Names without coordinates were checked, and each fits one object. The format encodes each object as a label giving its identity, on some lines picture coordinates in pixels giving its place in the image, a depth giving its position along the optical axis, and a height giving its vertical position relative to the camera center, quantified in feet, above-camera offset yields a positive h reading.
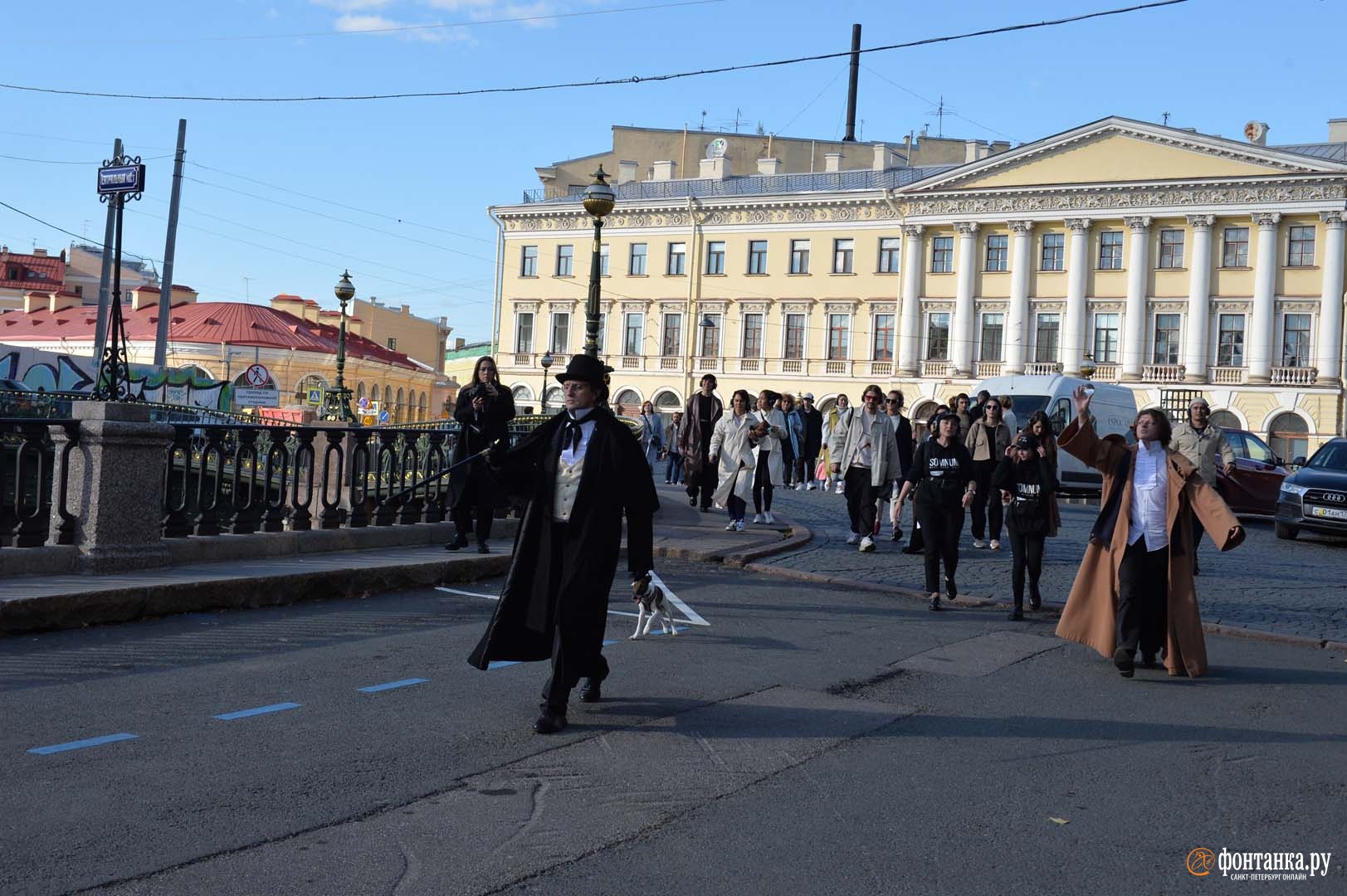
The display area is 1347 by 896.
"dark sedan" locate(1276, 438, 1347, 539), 66.23 +0.27
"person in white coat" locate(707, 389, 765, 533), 54.60 +0.42
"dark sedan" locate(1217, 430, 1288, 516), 82.02 +1.08
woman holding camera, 42.01 +0.64
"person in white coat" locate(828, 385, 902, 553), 51.60 +0.76
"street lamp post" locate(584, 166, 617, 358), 56.49 +10.68
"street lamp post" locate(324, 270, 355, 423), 102.78 +4.14
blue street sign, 43.09 +8.13
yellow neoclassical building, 182.80 +31.09
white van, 99.96 +6.79
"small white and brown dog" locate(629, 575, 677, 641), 29.63 -3.22
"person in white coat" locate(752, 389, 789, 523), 57.41 +0.15
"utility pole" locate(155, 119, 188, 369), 110.42 +15.13
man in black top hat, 22.06 -1.13
